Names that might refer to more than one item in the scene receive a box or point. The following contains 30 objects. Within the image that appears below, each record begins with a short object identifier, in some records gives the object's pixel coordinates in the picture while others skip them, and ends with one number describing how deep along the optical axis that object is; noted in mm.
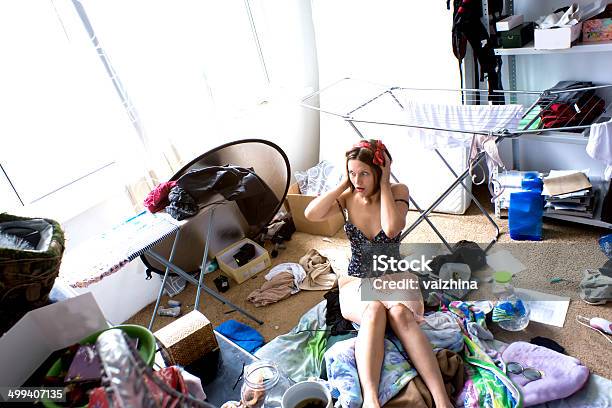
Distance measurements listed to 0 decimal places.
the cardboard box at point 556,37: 2230
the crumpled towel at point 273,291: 2545
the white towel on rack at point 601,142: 1839
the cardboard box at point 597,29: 2219
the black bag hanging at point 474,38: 2498
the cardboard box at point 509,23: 2424
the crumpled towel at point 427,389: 1604
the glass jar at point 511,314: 2068
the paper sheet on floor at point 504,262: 2428
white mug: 1128
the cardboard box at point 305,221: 3004
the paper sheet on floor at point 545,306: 2086
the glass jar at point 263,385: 1021
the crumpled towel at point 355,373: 1634
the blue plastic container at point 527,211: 2531
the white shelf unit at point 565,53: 2266
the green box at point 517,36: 2438
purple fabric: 1654
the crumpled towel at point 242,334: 2223
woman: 1669
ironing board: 1753
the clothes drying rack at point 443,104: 2262
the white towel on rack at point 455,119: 2318
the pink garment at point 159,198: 2066
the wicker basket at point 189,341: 1152
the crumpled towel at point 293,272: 2624
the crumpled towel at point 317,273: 2598
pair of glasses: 1729
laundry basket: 792
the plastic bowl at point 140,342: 809
